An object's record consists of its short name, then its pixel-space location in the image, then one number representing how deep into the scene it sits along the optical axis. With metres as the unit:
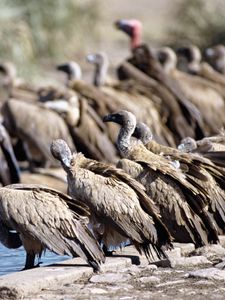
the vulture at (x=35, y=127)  33.56
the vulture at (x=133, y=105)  35.25
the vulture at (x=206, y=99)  38.81
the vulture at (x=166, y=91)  36.22
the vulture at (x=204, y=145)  22.49
